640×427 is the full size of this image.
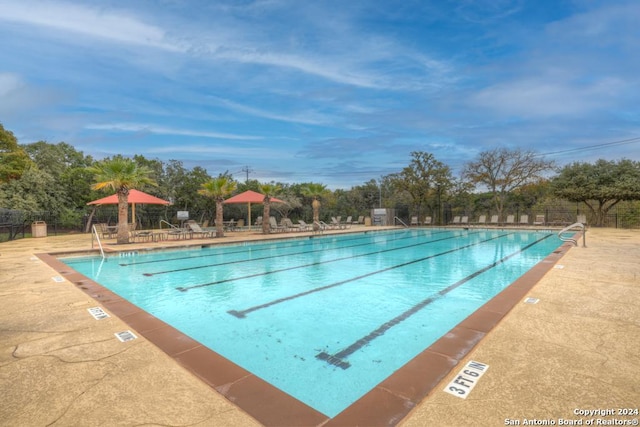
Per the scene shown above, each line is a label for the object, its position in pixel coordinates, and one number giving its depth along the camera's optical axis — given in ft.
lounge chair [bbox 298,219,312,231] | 62.34
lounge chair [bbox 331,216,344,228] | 69.67
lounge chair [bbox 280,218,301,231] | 61.61
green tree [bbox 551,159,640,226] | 60.49
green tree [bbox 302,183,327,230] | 67.77
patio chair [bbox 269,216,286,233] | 59.47
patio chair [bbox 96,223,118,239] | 46.70
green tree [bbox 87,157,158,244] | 38.32
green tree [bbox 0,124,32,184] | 62.54
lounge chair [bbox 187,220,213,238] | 46.90
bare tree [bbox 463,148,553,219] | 75.25
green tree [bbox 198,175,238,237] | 49.30
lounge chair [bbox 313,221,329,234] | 58.64
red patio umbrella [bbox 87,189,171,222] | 47.25
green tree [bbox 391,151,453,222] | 77.71
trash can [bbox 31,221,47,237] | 51.42
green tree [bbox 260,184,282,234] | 54.75
